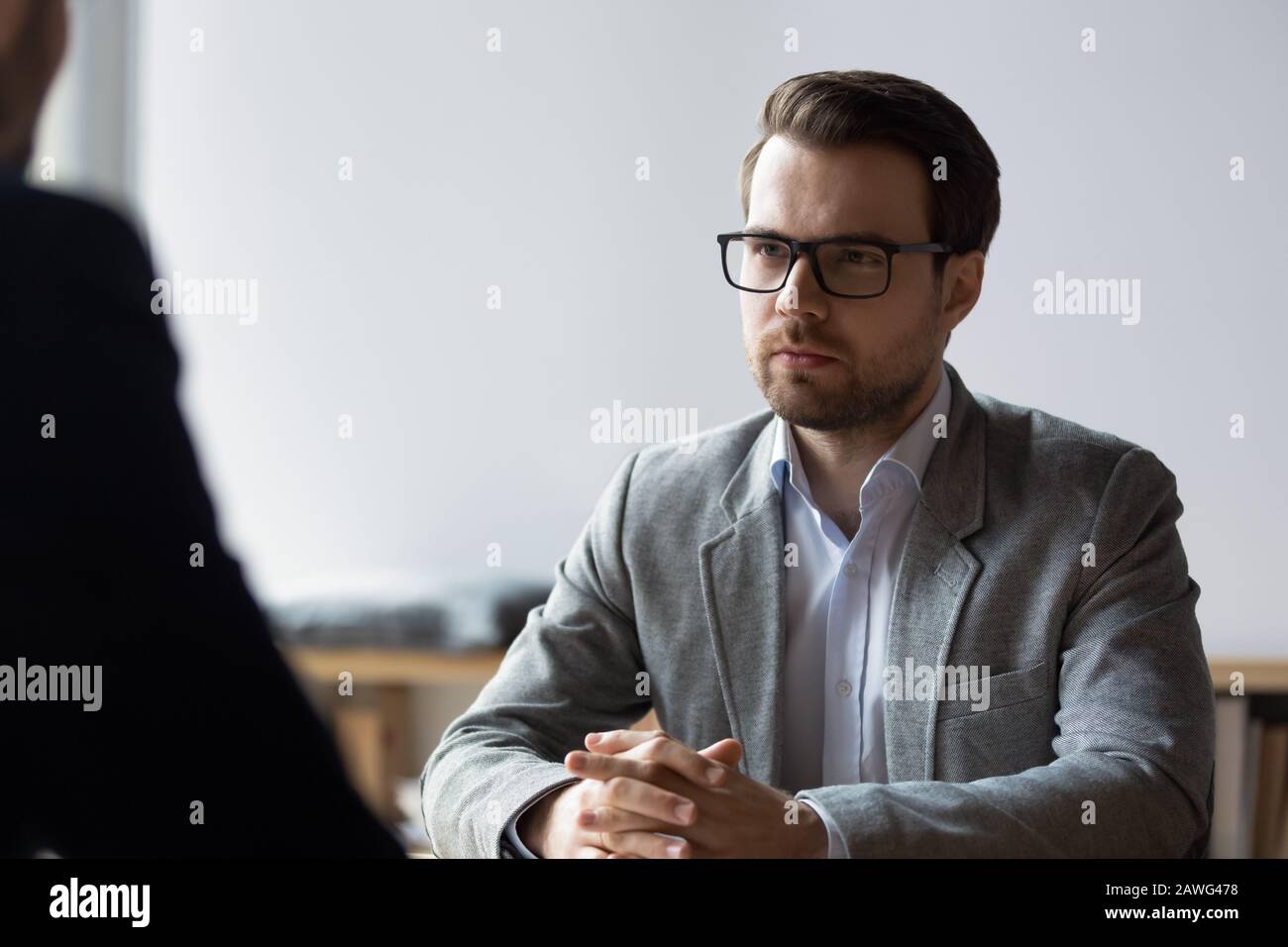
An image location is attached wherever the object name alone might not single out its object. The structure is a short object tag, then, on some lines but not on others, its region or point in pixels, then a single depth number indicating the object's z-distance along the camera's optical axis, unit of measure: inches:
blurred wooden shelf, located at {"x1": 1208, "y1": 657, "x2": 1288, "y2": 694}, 57.7
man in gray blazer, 38.2
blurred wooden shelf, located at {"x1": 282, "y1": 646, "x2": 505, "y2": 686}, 73.1
